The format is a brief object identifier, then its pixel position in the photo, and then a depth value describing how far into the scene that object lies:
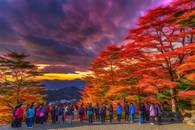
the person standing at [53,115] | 12.71
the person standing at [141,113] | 11.70
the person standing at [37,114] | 11.93
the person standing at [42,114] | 11.93
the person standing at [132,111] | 12.03
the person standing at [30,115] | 11.17
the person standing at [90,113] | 12.49
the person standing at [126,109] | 13.22
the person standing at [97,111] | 13.72
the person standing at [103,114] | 12.94
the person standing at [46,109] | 12.55
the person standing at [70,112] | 12.11
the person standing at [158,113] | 11.34
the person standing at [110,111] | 12.88
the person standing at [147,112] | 12.58
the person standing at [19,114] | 11.03
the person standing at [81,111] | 12.89
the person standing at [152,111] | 11.25
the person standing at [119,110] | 12.66
